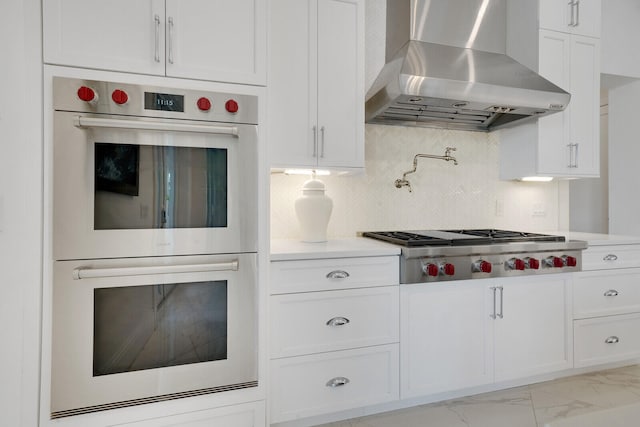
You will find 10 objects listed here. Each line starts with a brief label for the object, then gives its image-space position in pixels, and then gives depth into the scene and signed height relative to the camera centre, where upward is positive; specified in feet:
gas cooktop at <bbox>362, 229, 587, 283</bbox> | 6.22 -0.73
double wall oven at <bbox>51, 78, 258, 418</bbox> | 4.56 -0.39
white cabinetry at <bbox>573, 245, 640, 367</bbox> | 7.51 -1.97
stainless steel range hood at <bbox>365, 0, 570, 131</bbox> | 6.46 +2.80
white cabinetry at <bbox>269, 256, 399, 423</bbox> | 5.62 -2.00
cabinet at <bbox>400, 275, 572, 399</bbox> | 6.30 -2.22
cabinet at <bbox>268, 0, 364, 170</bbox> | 6.37 +2.50
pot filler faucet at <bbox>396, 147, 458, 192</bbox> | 8.42 +1.39
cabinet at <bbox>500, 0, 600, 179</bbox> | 8.16 +2.40
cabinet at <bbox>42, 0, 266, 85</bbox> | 4.55 +2.51
